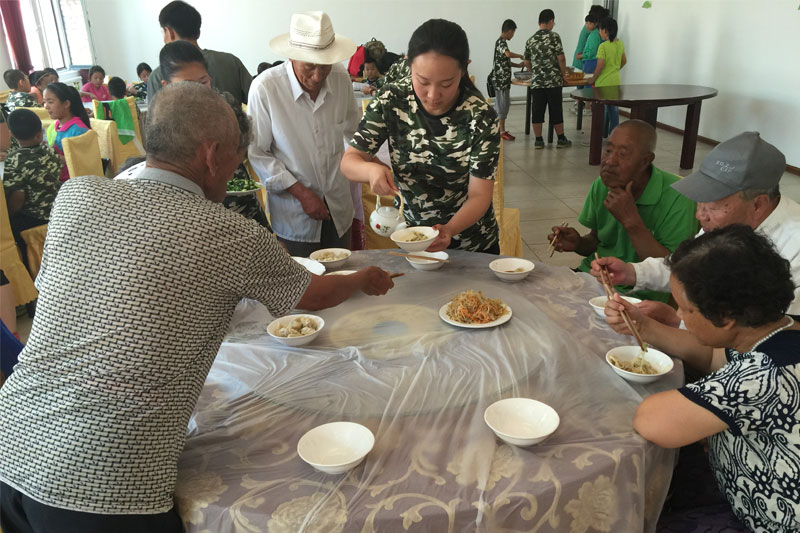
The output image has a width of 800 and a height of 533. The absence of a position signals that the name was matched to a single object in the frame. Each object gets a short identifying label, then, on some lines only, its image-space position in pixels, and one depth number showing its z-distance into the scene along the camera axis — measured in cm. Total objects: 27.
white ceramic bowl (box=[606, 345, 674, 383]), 138
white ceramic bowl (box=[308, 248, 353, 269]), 216
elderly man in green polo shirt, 228
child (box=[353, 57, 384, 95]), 697
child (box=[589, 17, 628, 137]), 801
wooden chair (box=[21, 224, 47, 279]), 378
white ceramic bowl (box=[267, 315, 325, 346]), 157
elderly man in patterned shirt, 106
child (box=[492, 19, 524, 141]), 841
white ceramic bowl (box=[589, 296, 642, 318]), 171
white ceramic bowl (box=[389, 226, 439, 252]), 197
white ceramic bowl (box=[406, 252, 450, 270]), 210
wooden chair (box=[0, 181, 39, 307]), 344
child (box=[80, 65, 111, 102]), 825
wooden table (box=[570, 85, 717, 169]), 609
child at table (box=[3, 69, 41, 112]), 699
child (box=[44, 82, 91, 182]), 445
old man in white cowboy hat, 247
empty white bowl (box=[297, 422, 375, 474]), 113
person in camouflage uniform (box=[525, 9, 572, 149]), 794
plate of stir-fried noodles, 165
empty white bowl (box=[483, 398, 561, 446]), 119
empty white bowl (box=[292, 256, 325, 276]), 209
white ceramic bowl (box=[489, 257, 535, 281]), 197
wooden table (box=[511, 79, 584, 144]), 855
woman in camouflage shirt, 194
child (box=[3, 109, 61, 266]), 366
